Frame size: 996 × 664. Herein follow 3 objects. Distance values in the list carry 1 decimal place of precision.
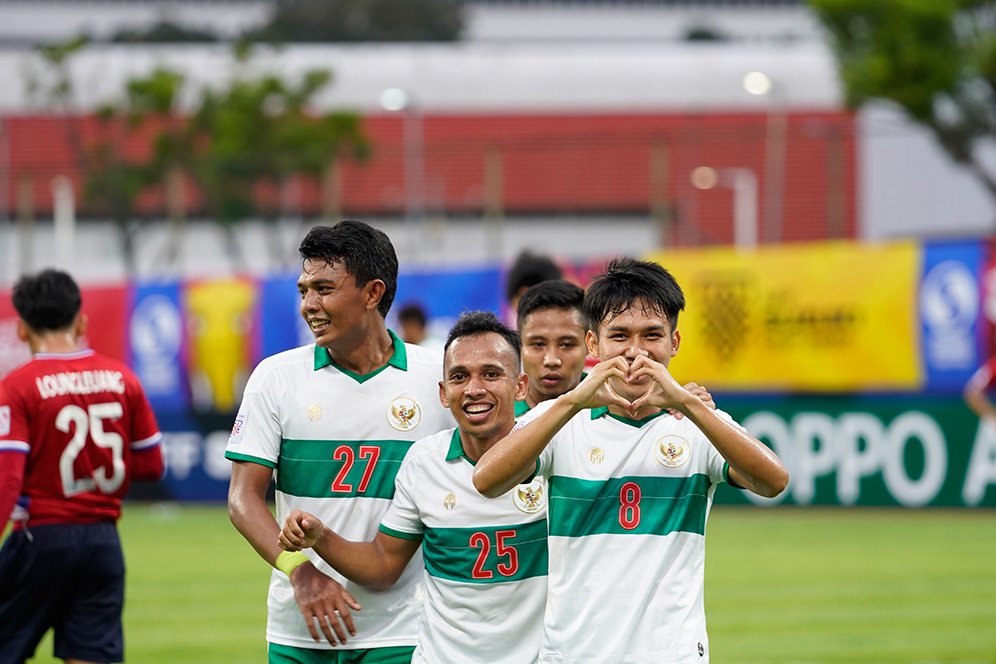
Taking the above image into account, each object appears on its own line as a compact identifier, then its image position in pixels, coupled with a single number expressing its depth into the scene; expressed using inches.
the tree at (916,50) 1470.2
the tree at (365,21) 2527.1
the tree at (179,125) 1477.6
